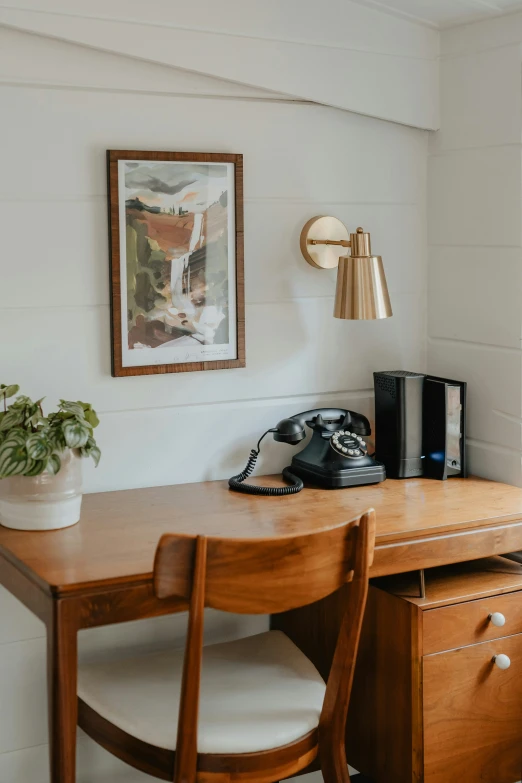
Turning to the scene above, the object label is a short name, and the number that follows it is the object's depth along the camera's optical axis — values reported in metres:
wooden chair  1.73
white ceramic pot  2.07
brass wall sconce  2.52
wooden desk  1.79
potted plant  2.00
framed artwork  2.39
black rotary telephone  2.48
